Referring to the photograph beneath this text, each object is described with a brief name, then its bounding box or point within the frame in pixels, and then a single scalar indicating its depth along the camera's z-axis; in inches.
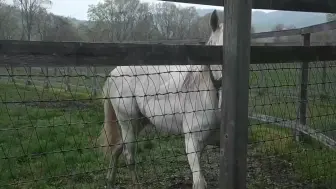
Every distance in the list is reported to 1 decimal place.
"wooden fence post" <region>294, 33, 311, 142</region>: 234.2
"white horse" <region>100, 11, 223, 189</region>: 137.4
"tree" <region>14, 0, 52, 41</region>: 548.6
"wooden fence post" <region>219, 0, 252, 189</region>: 88.2
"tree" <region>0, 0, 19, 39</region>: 578.5
